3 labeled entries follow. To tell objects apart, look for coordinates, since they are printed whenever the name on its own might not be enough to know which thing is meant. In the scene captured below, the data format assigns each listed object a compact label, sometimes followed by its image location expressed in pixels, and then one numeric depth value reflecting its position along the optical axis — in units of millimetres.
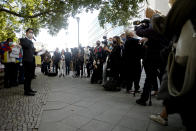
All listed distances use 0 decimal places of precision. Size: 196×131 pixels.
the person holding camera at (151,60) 3373
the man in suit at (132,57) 4820
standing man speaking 4617
